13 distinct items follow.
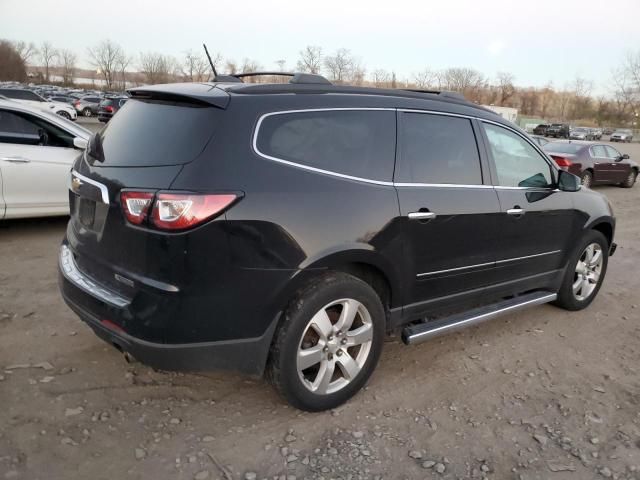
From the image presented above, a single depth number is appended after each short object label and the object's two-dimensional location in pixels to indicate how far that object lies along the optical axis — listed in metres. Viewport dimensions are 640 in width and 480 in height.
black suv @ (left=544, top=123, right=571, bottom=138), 55.19
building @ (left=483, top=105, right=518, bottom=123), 60.66
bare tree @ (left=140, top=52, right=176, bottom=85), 87.15
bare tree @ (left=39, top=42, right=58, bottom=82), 115.41
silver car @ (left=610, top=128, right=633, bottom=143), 59.00
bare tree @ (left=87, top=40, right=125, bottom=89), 101.12
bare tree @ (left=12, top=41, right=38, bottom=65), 103.36
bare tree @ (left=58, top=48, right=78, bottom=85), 104.62
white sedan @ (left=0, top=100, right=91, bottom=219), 6.01
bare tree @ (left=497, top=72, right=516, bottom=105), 96.94
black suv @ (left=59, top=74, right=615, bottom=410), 2.48
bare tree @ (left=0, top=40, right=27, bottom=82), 82.83
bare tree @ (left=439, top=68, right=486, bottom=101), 84.16
